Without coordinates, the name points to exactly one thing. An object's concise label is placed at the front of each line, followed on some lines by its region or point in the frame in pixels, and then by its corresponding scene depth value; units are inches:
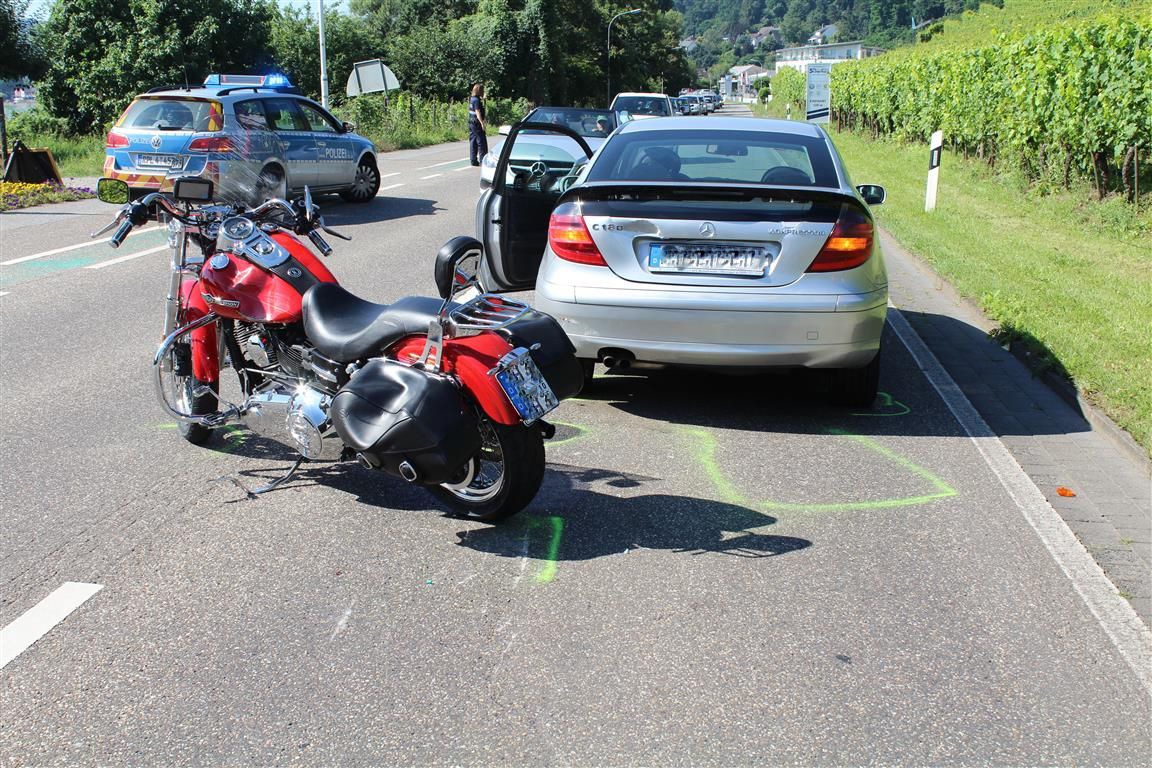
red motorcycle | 167.8
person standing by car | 938.8
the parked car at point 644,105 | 1123.5
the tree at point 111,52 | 1461.6
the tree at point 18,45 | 1457.9
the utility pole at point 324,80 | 1441.9
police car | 572.7
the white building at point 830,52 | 6013.8
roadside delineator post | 632.8
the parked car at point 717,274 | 227.1
